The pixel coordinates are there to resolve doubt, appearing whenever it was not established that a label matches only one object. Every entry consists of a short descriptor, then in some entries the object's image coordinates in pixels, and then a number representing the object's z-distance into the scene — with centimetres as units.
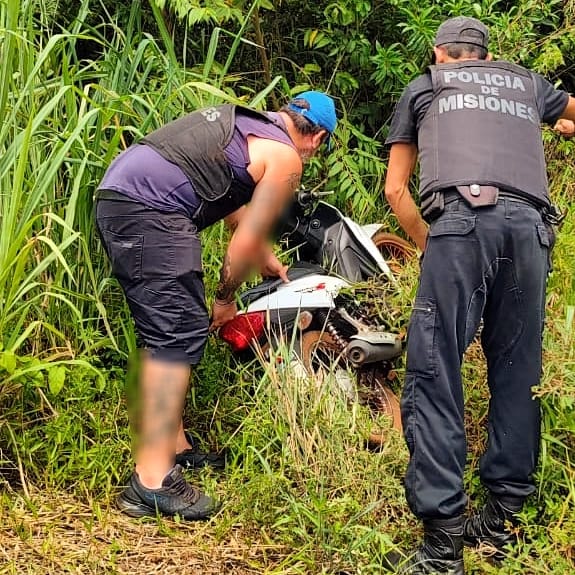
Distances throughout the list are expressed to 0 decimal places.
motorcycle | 376
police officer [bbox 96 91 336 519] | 325
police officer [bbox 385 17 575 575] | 293
